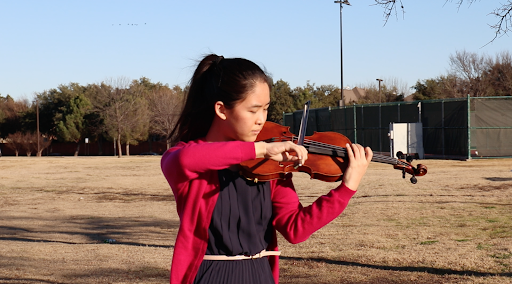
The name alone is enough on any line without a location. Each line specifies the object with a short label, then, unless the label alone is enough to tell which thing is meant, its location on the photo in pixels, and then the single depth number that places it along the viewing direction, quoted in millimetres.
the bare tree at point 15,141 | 69750
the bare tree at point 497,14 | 7246
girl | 2338
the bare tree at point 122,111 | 62094
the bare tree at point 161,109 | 67062
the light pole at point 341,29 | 44062
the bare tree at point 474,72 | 55938
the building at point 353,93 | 97812
